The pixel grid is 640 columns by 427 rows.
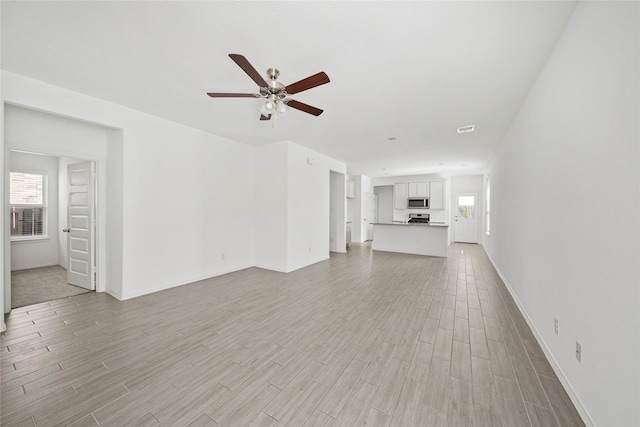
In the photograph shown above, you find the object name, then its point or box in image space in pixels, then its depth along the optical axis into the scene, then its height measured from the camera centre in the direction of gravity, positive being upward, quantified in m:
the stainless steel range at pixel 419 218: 8.65 -0.23
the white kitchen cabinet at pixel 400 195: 9.26 +0.68
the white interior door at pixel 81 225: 3.71 -0.29
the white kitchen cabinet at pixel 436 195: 8.61 +0.66
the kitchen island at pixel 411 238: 6.80 -0.83
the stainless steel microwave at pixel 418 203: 8.77 +0.36
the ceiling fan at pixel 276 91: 1.91 +1.13
